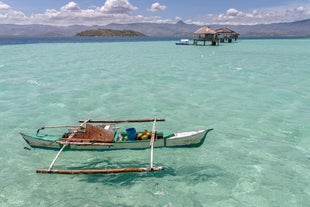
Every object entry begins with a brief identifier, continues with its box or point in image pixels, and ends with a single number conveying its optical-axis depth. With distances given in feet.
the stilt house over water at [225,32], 338.38
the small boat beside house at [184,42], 355.75
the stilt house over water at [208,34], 292.20
